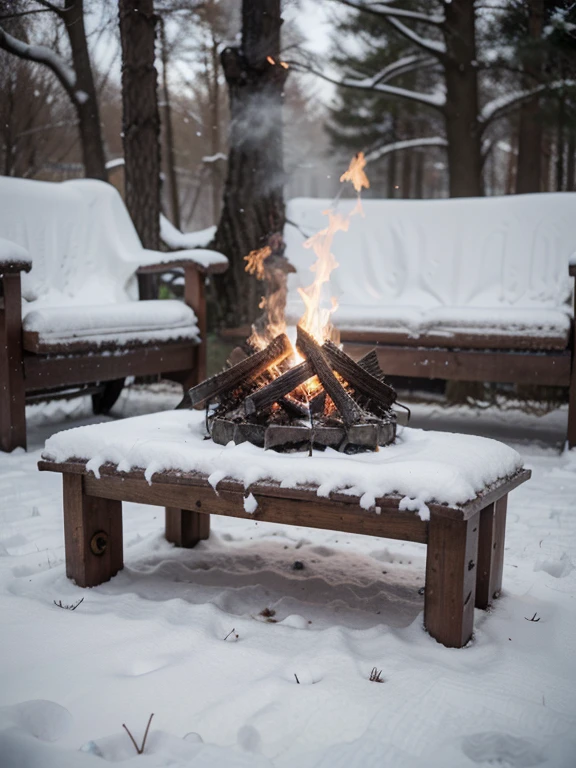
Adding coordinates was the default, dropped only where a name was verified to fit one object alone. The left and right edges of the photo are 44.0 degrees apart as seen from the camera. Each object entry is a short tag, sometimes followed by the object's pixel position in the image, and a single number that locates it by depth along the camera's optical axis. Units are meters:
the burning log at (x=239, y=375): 2.12
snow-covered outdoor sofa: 3.55
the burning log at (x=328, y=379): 1.88
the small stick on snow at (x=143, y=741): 1.19
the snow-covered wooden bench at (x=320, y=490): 1.57
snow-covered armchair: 3.25
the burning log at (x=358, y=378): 2.08
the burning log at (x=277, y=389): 1.92
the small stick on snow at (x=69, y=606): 1.77
